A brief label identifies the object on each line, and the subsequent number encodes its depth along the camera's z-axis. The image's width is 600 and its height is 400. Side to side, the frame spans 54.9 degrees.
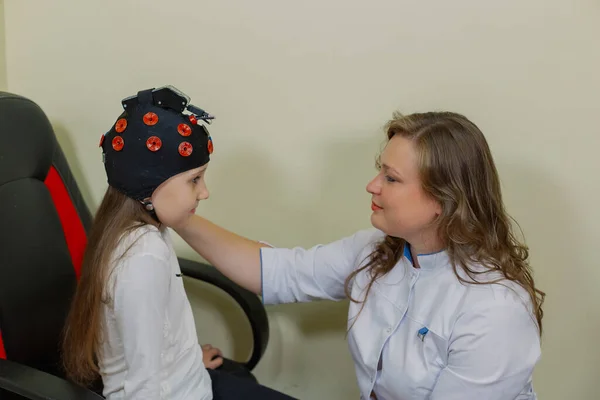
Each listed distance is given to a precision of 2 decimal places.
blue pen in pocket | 1.11
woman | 1.04
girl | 0.99
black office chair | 1.22
